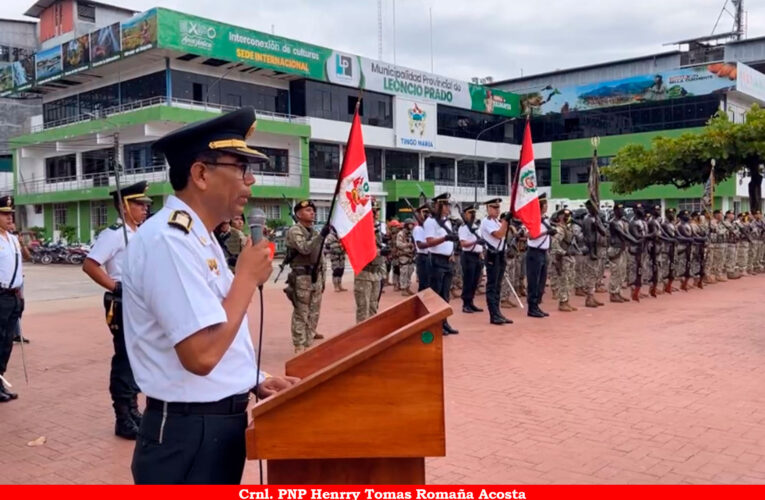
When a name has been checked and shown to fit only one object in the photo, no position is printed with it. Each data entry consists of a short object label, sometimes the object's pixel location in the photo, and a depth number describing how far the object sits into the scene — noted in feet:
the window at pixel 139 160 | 104.99
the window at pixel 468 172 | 152.97
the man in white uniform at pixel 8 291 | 19.71
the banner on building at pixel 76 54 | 107.86
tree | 68.18
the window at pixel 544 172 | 162.20
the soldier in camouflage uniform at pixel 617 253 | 40.06
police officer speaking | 5.96
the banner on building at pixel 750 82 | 133.90
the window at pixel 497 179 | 161.48
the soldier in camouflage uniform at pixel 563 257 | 36.91
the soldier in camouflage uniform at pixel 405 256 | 46.06
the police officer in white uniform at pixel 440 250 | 30.71
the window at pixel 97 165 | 114.01
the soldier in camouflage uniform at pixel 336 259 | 44.86
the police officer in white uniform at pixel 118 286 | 15.93
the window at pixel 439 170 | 144.05
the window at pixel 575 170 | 153.58
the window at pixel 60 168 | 122.52
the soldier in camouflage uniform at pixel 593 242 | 40.45
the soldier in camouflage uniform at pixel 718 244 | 52.39
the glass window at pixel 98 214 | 111.86
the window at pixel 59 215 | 121.08
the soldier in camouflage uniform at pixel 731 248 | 54.44
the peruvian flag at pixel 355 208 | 20.80
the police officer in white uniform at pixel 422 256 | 31.99
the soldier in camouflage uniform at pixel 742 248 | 56.65
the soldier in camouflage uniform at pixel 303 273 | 24.25
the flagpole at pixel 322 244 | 20.45
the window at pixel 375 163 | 129.49
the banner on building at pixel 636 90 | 134.51
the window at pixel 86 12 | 135.13
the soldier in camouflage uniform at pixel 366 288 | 28.22
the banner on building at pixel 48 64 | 113.80
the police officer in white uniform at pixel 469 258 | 34.75
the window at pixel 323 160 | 118.52
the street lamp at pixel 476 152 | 144.77
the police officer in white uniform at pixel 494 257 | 32.83
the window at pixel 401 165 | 133.90
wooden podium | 6.23
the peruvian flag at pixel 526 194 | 32.96
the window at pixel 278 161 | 111.96
